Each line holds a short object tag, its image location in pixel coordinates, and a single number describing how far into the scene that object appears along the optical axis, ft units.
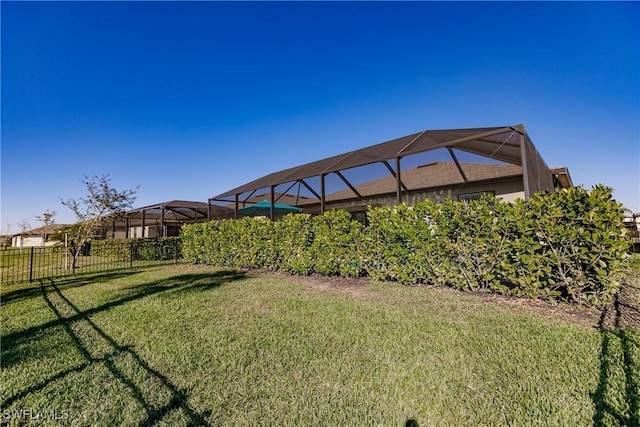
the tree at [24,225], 79.00
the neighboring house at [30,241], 112.39
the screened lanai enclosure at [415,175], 21.75
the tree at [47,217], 44.55
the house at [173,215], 44.55
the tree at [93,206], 37.63
